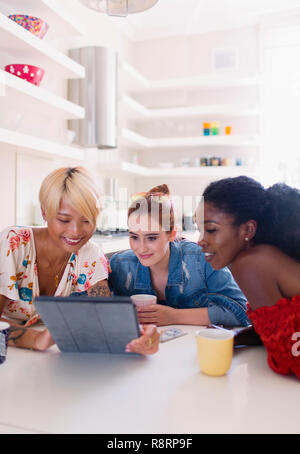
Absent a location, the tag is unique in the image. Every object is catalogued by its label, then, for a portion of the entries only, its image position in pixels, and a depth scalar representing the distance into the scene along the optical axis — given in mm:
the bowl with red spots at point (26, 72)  2100
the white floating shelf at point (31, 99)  2010
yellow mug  795
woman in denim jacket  1188
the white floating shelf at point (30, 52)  1976
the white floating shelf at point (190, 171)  3958
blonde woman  1131
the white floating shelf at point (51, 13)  2201
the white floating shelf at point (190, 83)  3955
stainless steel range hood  3162
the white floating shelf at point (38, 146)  2029
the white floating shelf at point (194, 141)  4004
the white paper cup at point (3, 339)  843
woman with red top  825
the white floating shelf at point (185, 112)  3977
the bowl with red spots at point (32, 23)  2074
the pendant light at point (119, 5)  1604
